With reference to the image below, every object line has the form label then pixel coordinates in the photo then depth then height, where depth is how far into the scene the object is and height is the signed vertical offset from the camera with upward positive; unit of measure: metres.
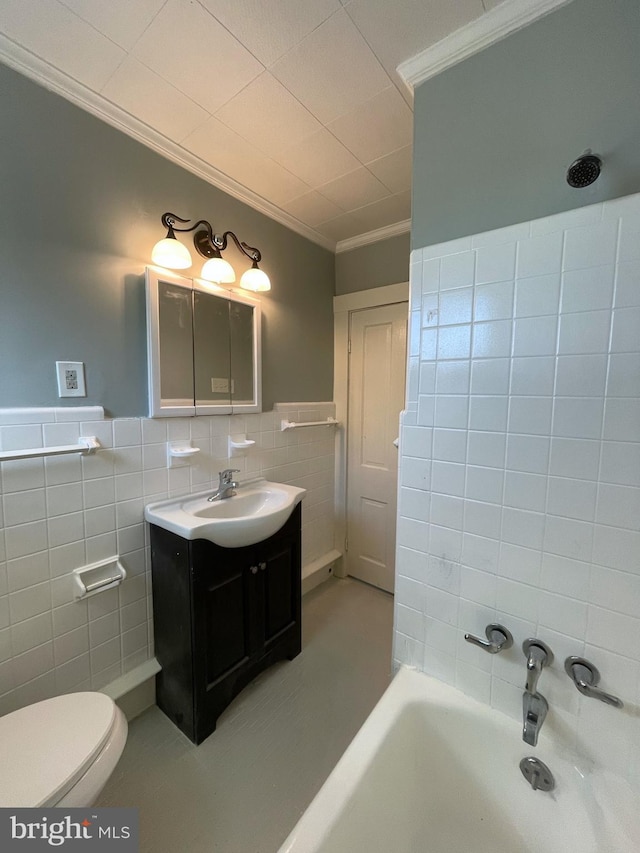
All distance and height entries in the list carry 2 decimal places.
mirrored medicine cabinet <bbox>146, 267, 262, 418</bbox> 1.39 +0.23
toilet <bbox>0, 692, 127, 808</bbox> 0.76 -0.92
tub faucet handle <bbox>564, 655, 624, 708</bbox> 0.82 -0.72
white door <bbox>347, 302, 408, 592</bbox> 2.18 -0.27
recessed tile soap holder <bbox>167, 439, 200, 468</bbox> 1.46 -0.25
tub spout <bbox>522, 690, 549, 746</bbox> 0.85 -0.84
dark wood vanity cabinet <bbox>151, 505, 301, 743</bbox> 1.25 -0.95
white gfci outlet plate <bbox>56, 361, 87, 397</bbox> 1.15 +0.06
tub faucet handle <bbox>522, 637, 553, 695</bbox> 0.87 -0.71
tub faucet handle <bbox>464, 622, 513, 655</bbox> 0.94 -0.71
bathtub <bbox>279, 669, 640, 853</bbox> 0.74 -1.02
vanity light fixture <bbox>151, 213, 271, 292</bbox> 1.33 +0.63
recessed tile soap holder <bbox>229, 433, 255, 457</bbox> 1.72 -0.25
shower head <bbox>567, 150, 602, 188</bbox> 0.74 +0.53
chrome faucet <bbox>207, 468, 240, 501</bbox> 1.57 -0.44
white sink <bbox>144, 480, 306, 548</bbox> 1.24 -0.51
